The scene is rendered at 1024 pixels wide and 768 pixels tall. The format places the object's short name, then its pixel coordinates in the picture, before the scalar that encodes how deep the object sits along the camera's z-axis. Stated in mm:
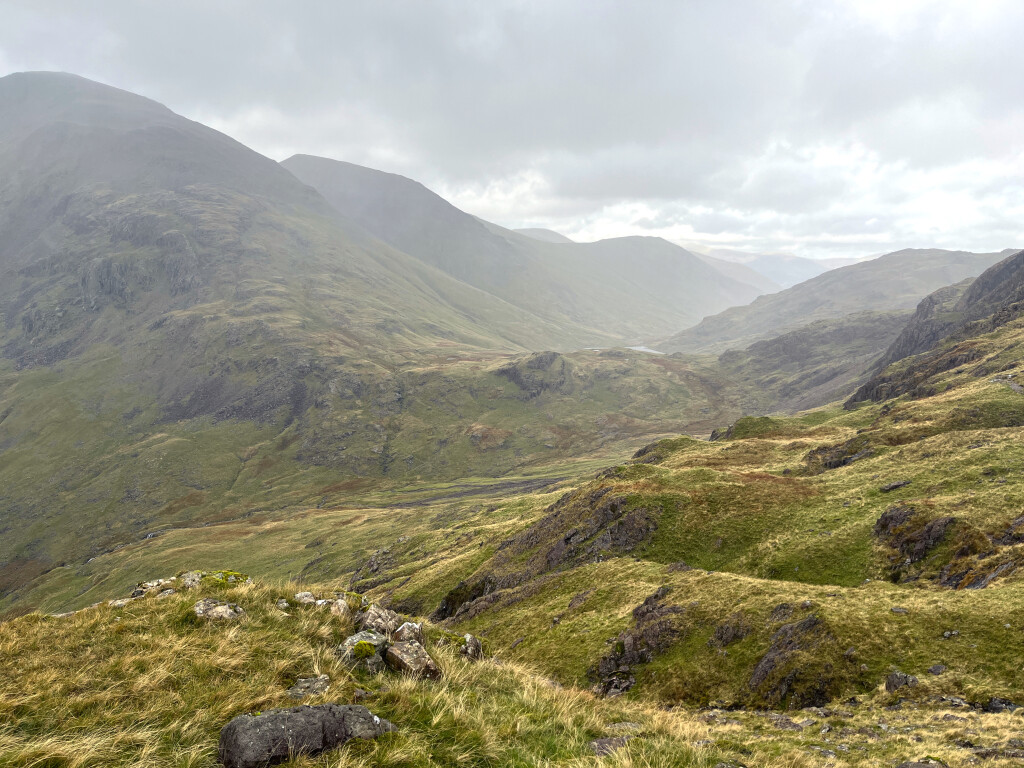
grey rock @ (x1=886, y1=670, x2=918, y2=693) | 19391
